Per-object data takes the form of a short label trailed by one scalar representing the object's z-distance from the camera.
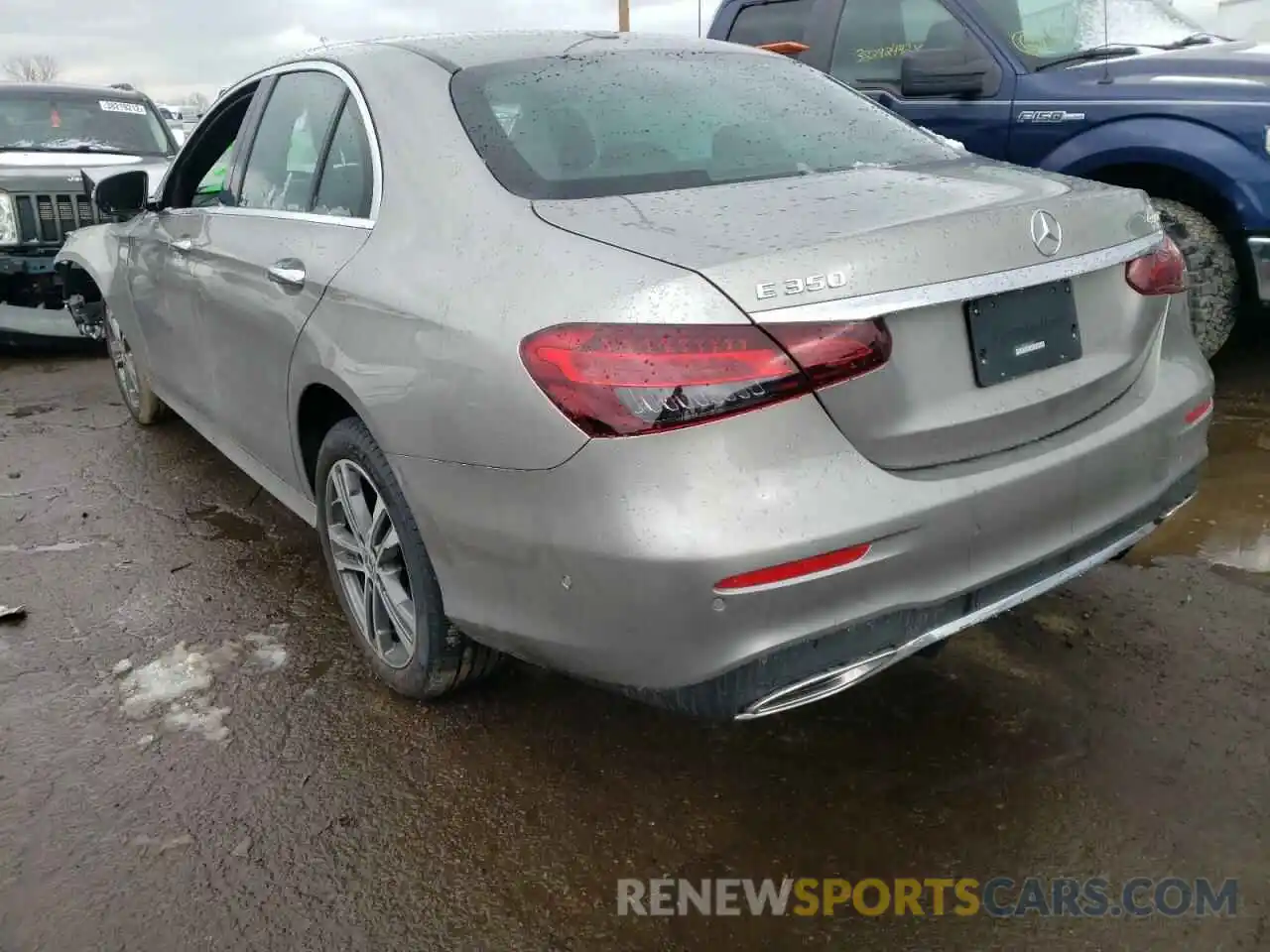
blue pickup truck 4.29
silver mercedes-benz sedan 1.76
